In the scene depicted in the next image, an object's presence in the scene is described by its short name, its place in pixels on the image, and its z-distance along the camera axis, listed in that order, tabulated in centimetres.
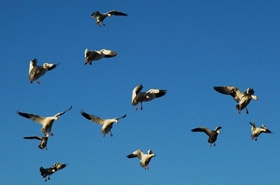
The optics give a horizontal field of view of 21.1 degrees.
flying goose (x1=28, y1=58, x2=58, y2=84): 4850
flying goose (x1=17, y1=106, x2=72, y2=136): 5094
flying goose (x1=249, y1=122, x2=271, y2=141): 5446
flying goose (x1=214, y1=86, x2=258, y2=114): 4728
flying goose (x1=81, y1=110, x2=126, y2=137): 5038
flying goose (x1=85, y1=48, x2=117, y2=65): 4772
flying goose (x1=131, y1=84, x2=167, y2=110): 4741
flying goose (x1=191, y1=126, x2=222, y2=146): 5234
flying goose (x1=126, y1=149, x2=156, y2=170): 5411
